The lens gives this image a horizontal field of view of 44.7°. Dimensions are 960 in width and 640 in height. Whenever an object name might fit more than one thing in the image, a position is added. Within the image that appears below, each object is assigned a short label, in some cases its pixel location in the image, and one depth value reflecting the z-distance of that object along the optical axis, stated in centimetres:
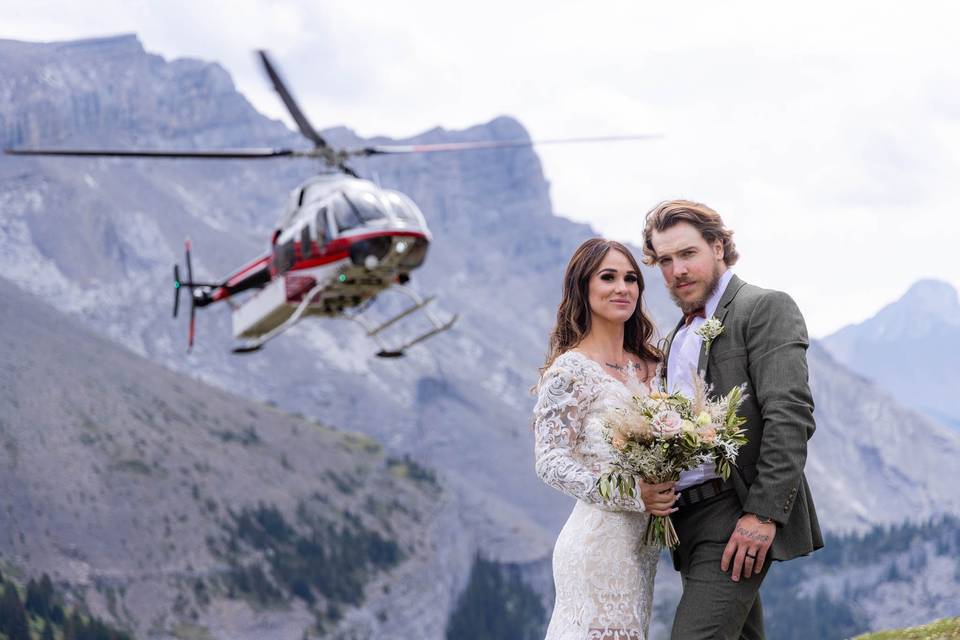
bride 607
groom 552
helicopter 2611
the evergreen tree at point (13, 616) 10444
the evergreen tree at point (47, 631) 10631
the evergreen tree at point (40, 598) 11125
